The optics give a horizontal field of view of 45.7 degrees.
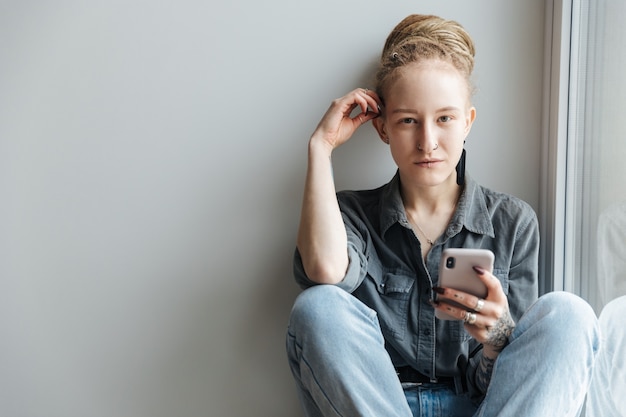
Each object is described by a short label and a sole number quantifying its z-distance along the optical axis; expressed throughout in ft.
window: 4.02
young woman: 3.76
